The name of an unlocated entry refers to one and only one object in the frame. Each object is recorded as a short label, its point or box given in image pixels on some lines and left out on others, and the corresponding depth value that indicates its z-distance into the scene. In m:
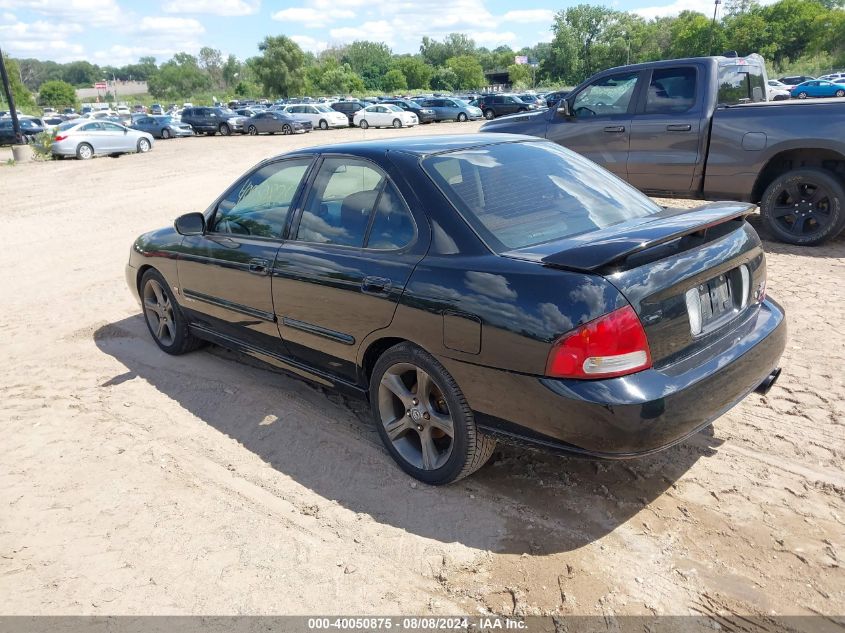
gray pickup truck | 6.90
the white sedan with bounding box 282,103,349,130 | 37.34
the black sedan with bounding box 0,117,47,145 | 31.94
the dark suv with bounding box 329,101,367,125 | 39.72
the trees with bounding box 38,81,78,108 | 86.44
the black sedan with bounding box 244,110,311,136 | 34.94
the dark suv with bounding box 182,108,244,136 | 37.25
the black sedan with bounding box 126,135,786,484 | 2.61
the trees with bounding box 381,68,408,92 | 96.12
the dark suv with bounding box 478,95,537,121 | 36.61
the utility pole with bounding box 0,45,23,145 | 25.73
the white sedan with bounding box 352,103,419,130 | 35.91
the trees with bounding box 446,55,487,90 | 103.88
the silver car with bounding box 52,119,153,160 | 23.92
